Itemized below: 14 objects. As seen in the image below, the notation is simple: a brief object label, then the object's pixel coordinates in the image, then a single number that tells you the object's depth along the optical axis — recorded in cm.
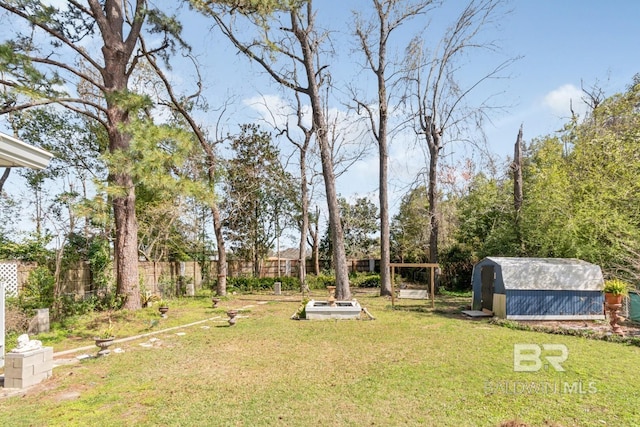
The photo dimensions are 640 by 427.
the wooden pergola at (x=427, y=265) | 1050
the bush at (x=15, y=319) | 721
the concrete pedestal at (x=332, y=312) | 934
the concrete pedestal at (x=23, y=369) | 437
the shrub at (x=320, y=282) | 1800
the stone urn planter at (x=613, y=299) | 728
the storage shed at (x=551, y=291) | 878
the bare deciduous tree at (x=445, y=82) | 1483
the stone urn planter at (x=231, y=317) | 866
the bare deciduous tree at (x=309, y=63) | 1272
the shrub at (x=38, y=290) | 815
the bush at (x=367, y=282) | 1897
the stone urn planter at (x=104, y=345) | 588
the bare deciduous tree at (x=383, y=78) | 1452
